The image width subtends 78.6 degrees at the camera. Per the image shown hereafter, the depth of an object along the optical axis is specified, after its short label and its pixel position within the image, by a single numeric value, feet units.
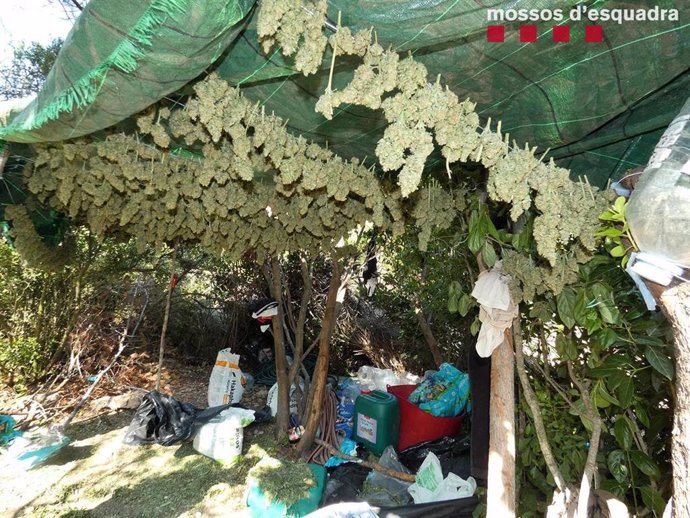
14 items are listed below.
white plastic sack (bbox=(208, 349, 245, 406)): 12.94
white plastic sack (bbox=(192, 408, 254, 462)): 10.67
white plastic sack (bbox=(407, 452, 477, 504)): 8.15
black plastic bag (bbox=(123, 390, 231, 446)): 11.11
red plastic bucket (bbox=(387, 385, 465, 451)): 10.69
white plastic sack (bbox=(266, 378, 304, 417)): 12.98
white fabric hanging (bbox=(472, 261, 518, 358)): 6.18
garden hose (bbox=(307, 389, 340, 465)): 10.82
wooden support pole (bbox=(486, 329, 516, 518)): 6.46
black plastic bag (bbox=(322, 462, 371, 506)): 9.19
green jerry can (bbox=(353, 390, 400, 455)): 10.70
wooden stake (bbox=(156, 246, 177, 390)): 12.43
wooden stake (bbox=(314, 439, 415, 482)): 9.37
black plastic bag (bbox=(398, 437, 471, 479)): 9.48
